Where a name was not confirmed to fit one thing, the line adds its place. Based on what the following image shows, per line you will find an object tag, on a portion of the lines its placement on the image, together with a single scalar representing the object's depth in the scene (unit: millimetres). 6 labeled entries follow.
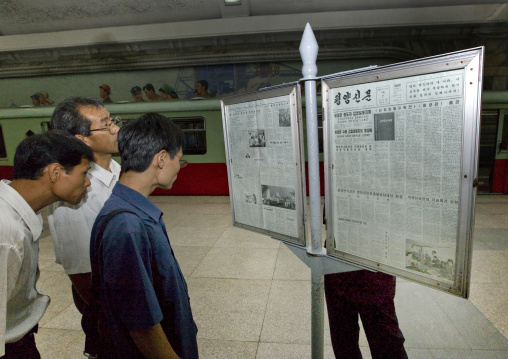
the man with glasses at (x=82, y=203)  1828
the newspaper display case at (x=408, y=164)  977
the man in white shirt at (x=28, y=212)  1184
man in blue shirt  1071
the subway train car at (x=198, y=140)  6715
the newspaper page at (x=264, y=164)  1520
